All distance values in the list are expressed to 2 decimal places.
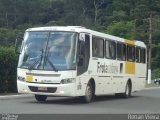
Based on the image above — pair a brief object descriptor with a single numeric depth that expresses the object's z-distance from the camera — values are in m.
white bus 21.42
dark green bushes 28.70
